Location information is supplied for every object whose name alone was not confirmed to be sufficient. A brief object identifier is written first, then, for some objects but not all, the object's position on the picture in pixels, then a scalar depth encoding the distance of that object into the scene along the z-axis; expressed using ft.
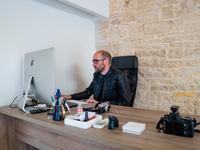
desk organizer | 3.29
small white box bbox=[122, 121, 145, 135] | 2.93
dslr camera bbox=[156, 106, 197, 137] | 2.74
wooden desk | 2.58
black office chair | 7.32
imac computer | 4.27
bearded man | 6.59
